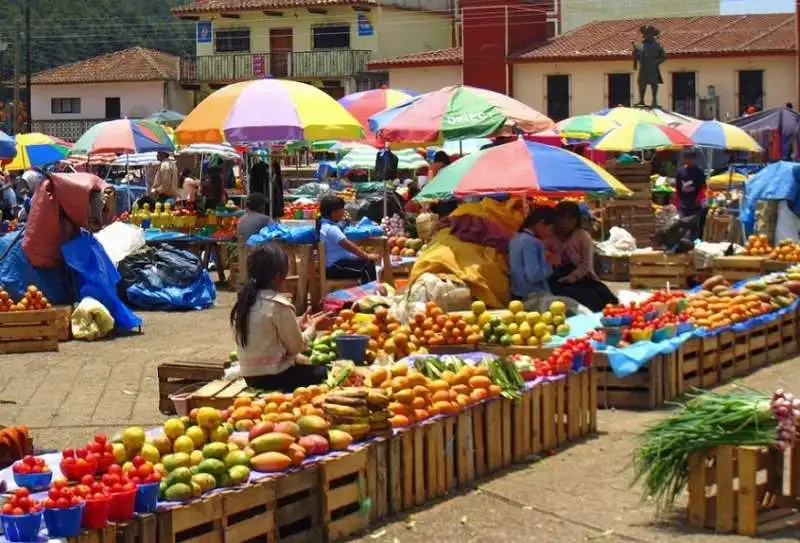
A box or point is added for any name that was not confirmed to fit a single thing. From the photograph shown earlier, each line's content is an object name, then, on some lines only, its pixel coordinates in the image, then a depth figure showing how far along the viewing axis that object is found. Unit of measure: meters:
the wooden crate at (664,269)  16.25
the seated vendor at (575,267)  12.20
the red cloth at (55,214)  13.72
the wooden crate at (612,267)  17.77
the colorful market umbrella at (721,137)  22.19
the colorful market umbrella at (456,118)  15.96
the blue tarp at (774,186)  17.22
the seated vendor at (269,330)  7.80
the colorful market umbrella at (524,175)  12.27
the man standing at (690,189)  19.53
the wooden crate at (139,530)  5.28
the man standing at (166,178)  25.60
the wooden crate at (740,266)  14.83
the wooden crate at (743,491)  6.32
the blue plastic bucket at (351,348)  8.99
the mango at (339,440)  6.52
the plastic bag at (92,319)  13.45
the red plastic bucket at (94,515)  5.17
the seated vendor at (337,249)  14.12
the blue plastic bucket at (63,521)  5.10
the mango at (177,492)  5.59
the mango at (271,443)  6.19
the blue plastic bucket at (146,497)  5.43
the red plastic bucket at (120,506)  5.29
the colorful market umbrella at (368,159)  30.81
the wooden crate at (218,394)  7.82
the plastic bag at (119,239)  15.99
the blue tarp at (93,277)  13.83
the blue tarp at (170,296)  15.65
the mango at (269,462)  6.11
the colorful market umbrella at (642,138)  21.53
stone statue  33.59
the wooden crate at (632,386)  9.55
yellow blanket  11.88
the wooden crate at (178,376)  9.17
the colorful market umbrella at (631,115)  23.30
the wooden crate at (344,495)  6.29
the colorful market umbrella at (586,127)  23.72
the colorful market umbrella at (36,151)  25.95
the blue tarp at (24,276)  13.82
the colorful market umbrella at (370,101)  19.14
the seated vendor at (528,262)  11.87
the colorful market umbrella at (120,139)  22.78
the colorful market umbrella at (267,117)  15.48
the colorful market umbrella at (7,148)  19.48
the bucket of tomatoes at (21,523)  5.07
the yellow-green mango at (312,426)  6.48
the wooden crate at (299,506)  6.08
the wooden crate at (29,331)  12.70
